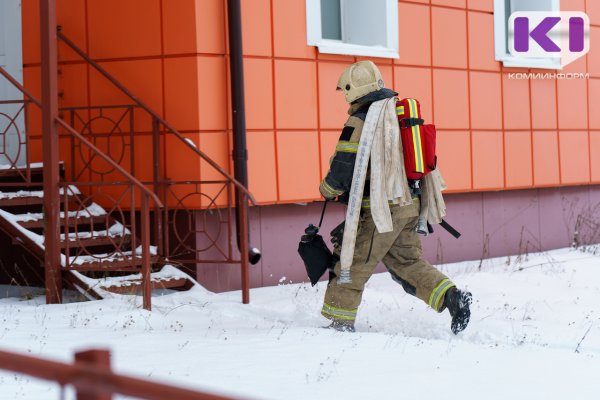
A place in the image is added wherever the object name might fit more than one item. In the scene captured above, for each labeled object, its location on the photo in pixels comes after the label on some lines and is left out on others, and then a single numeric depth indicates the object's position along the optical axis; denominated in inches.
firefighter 486.3
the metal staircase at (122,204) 601.5
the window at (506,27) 843.5
